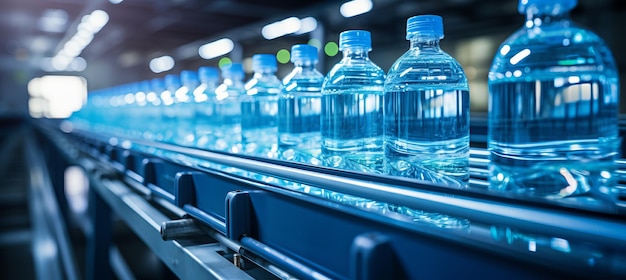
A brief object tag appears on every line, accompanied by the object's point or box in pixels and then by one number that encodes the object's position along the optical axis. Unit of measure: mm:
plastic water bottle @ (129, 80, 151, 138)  2962
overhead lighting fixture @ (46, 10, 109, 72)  5021
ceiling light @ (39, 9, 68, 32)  5902
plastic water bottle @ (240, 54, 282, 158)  1457
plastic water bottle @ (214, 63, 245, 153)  1746
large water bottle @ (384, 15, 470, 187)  848
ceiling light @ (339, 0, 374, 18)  5070
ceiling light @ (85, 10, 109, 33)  4629
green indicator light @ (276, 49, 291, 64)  7952
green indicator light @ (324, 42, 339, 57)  5895
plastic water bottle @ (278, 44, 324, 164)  1152
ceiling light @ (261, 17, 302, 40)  5941
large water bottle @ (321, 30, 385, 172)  1012
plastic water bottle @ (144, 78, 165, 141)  2613
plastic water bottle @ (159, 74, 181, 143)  2328
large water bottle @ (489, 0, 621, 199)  652
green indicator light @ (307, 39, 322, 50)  5557
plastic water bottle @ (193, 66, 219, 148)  1811
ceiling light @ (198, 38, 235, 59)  8289
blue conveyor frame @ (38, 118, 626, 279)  402
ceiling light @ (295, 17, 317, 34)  5521
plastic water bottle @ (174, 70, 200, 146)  2088
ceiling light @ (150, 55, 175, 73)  10447
